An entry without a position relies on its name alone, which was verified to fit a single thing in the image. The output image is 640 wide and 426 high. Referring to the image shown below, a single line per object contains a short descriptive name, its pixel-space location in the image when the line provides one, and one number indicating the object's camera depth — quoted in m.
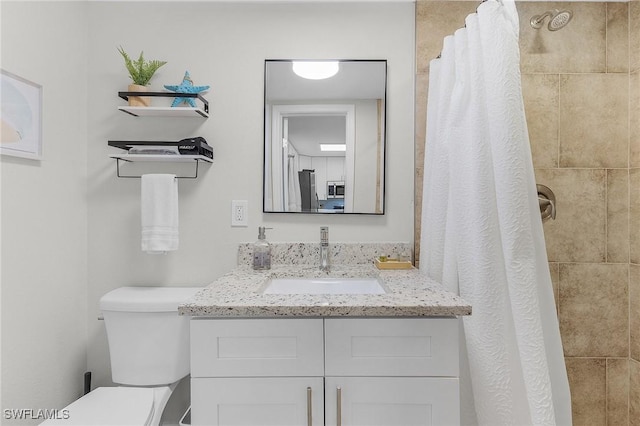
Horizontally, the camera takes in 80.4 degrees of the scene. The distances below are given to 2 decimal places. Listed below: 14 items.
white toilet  1.56
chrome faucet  1.68
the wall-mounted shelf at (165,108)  1.66
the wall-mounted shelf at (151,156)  1.66
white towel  1.66
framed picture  1.36
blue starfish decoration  1.67
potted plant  1.69
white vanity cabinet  1.12
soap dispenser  1.67
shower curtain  1.20
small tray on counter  1.68
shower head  1.57
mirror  1.80
